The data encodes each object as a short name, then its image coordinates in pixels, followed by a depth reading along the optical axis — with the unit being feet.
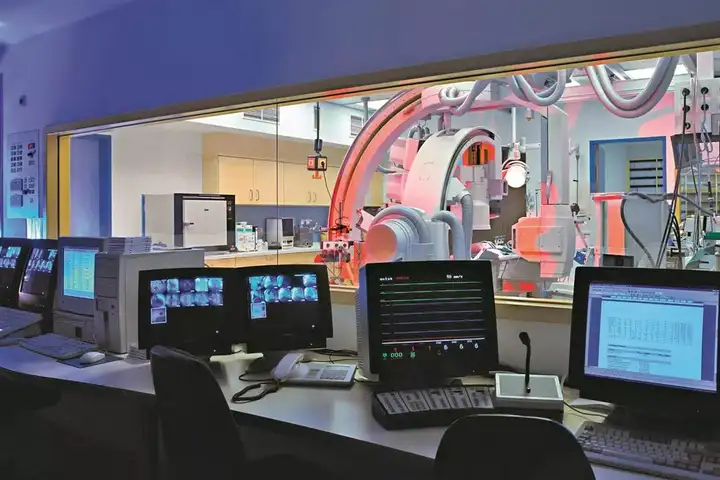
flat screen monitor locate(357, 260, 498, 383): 6.81
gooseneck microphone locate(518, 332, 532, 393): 6.14
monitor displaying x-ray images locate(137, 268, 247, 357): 7.88
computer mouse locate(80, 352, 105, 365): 8.14
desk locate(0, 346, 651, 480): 5.43
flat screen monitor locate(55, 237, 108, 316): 9.18
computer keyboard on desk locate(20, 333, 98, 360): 8.49
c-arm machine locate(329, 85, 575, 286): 10.00
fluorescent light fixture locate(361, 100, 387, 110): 19.73
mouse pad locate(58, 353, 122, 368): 8.11
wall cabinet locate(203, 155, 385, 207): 21.89
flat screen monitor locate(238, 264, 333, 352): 7.84
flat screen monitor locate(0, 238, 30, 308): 10.52
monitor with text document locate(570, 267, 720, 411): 5.49
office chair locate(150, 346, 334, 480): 5.76
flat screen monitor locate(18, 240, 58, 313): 9.93
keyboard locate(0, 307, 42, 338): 9.39
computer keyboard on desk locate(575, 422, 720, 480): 4.64
